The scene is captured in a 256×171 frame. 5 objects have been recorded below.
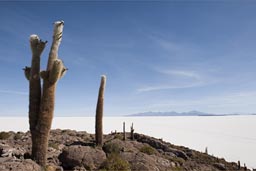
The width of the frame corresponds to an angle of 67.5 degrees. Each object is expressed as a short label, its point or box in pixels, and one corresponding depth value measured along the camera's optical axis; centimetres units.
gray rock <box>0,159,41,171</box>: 672
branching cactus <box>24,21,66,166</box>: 855
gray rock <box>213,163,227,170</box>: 1535
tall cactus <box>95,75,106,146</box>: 1378
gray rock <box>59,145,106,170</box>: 961
